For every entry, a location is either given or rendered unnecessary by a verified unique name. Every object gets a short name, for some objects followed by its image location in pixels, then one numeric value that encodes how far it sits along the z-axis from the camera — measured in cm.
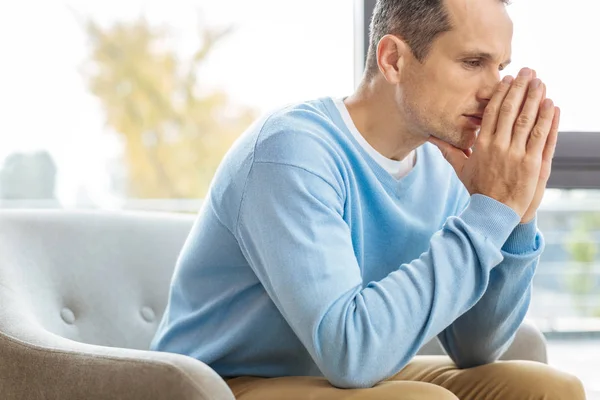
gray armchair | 219
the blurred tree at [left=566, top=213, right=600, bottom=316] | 304
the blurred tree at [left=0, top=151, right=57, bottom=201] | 309
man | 216
